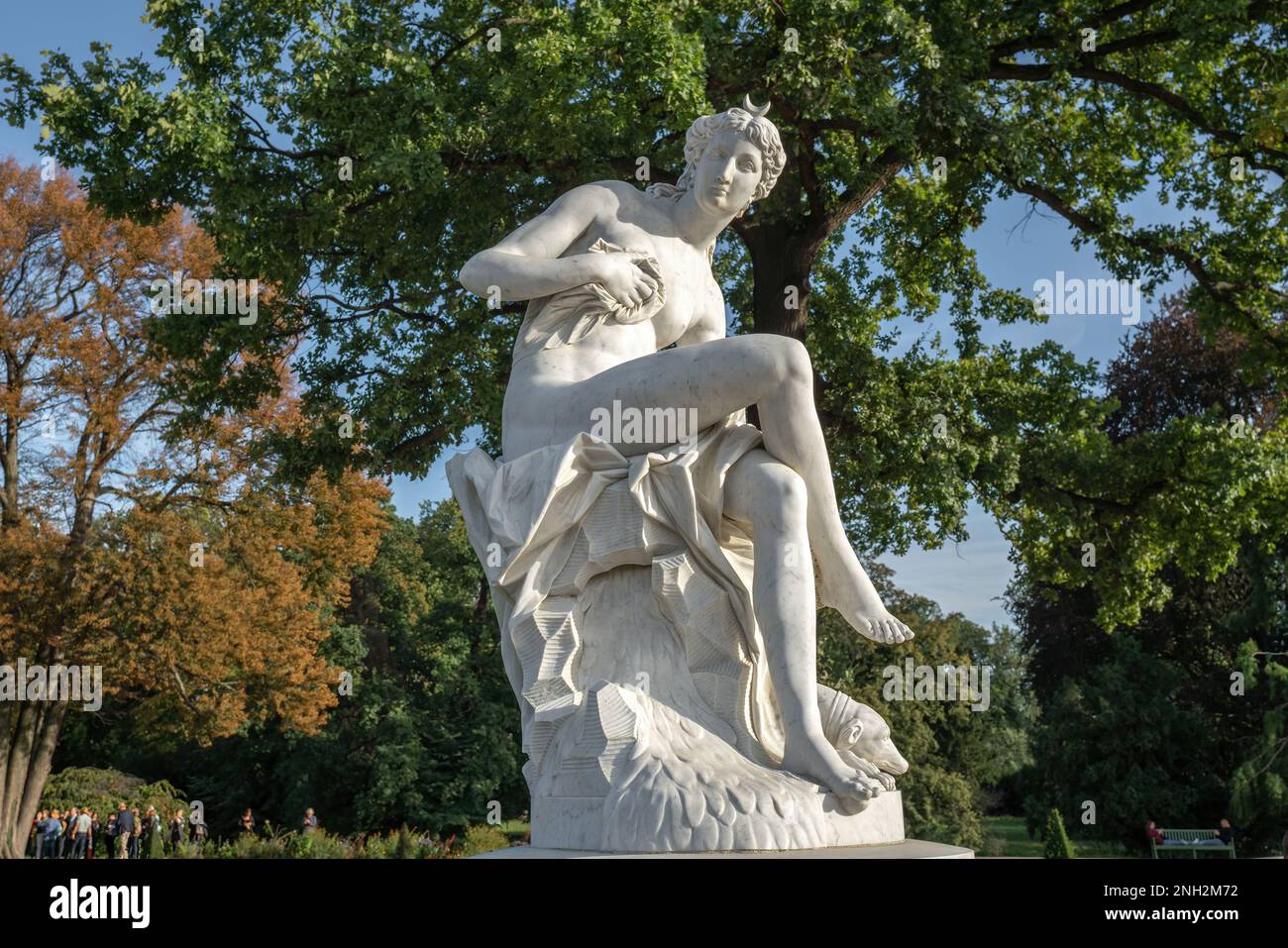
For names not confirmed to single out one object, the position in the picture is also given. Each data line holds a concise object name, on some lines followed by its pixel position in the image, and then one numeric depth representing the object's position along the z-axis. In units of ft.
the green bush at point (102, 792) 67.05
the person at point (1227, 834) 59.82
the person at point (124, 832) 59.16
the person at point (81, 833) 60.08
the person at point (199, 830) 64.98
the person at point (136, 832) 59.57
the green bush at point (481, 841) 61.21
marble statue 12.73
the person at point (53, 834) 60.39
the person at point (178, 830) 60.85
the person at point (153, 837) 54.70
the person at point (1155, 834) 61.26
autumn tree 59.06
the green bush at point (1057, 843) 47.91
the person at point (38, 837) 60.50
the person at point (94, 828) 64.14
